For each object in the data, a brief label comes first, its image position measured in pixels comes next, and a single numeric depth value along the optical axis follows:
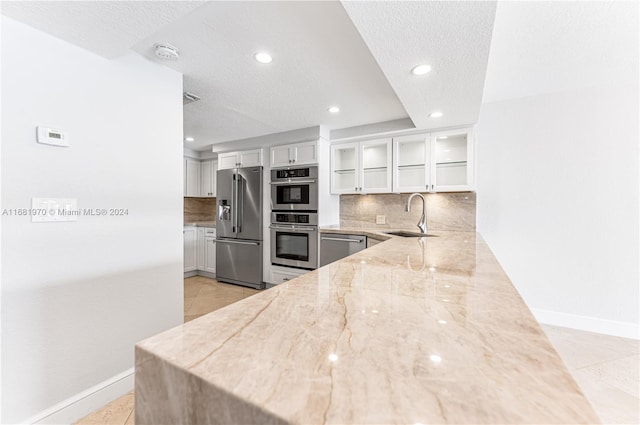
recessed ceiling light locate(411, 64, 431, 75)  1.71
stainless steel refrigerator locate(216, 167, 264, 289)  4.04
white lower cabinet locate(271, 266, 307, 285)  3.76
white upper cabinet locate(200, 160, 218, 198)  5.07
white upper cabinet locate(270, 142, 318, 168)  3.63
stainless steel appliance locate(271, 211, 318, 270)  3.61
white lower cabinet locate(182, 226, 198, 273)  4.58
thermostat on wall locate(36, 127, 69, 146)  1.43
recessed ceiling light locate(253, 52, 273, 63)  1.92
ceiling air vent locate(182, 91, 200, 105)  2.53
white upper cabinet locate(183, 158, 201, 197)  4.86
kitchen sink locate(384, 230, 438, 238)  3.26
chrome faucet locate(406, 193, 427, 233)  2.95
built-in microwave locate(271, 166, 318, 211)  3.61
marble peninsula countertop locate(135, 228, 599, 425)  0.33
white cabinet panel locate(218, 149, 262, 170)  4.09
